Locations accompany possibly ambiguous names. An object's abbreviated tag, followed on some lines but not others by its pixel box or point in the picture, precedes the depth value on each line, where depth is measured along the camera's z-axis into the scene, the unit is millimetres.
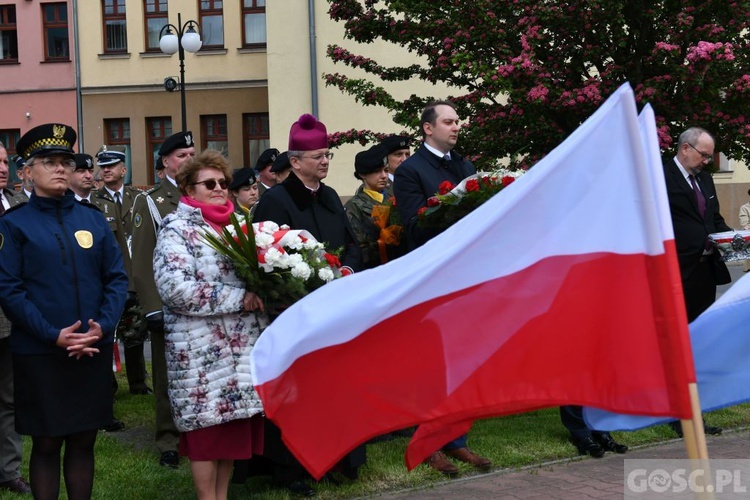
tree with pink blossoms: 12125
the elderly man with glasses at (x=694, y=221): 7961
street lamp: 22219
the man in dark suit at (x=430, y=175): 7078
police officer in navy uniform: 5141
